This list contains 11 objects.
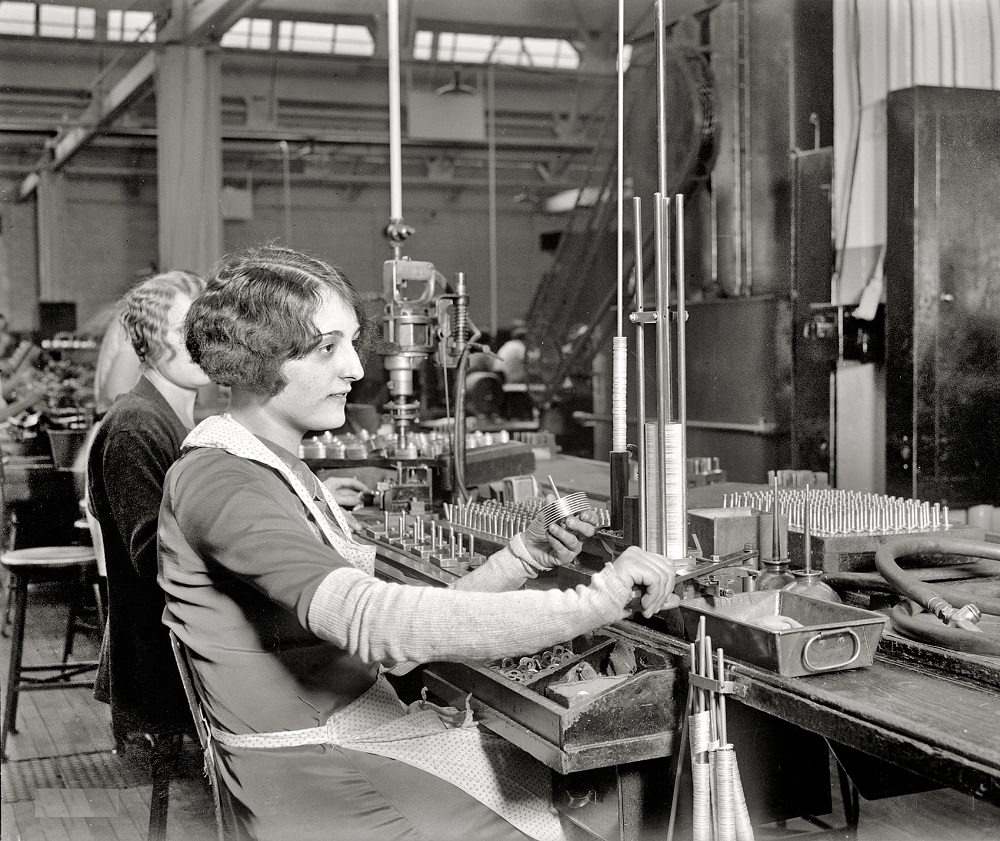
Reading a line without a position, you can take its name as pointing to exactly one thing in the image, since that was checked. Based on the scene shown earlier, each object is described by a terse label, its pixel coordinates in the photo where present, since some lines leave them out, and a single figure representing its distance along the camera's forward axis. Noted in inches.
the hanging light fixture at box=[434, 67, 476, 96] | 395.9
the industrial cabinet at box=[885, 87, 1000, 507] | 129.6
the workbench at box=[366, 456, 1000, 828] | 47.1
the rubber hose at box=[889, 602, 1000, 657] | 58.9
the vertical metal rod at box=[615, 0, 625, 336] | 74.3
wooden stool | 138.3
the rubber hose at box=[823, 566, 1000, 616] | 65.4
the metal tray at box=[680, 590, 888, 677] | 56.6
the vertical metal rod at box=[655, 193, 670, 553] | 65.5
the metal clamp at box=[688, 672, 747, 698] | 56.6
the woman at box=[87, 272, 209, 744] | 91.4
